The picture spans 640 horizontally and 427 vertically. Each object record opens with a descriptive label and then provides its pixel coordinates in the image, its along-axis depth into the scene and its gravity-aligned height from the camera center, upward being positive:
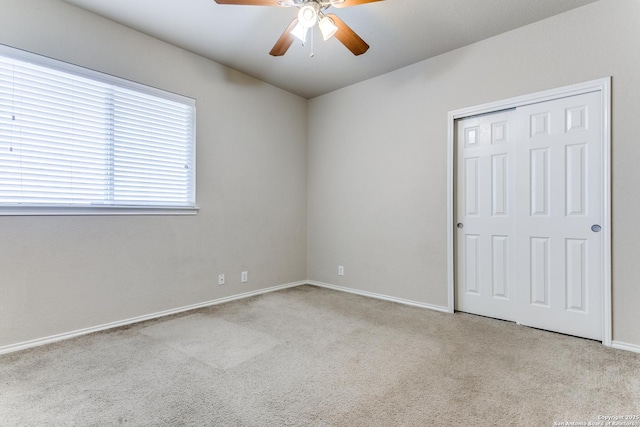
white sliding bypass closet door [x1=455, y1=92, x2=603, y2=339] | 2.60 +0.00
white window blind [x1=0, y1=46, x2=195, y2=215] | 2.38 +0.63
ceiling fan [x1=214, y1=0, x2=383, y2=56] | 2.07 +1.37
